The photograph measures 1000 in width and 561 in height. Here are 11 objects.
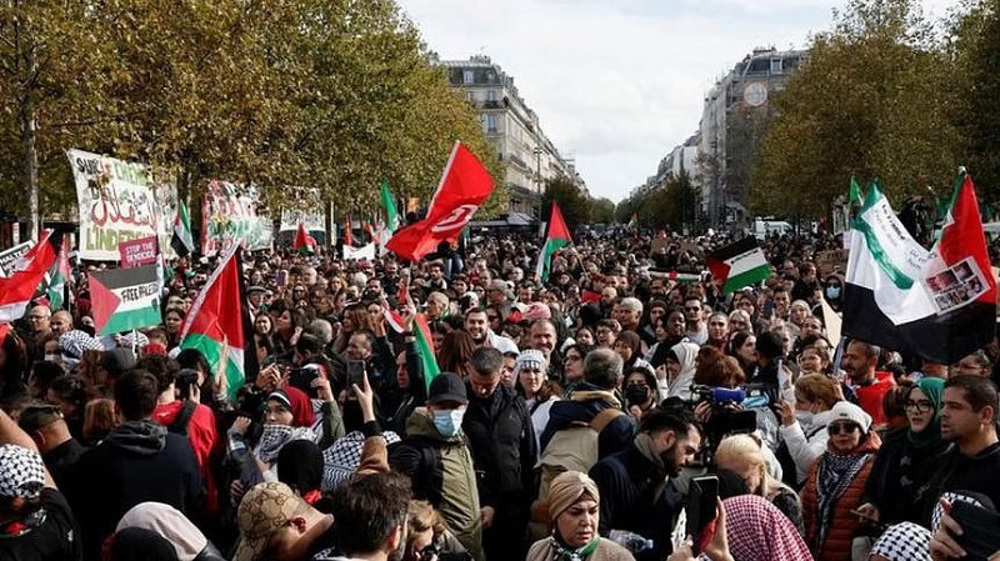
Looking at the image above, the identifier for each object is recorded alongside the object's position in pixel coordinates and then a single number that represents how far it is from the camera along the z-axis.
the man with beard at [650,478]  5.11
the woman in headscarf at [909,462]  5.45
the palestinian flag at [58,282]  14.30
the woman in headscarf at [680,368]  8.65
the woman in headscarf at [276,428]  5.93
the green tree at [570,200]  91.31
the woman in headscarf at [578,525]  4.45
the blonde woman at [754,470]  5.02
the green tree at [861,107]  36.59
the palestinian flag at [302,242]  28.78
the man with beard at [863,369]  7.83
